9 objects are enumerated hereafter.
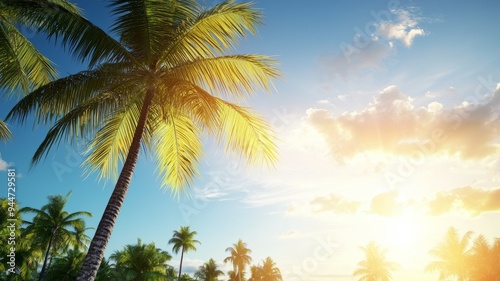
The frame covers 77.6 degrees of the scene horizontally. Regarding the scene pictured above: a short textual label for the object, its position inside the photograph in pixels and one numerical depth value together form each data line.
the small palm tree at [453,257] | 35.91
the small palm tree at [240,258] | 52.25
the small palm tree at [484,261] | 32.53
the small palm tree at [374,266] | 46.99
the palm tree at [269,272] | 57.25
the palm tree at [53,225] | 29.36
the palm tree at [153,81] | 6.82
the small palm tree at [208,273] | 47.94
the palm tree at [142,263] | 31.41
